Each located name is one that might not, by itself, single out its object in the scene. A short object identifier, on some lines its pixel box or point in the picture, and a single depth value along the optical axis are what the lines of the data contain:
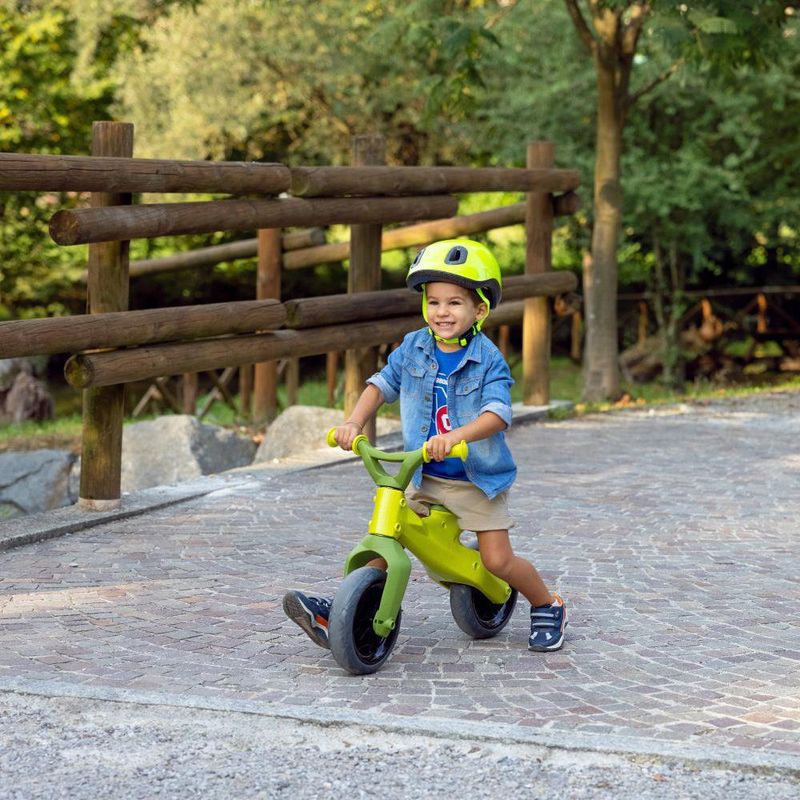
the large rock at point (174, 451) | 10.22
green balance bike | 4.60
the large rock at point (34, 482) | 10.43
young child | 4.79
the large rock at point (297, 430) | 10.27
